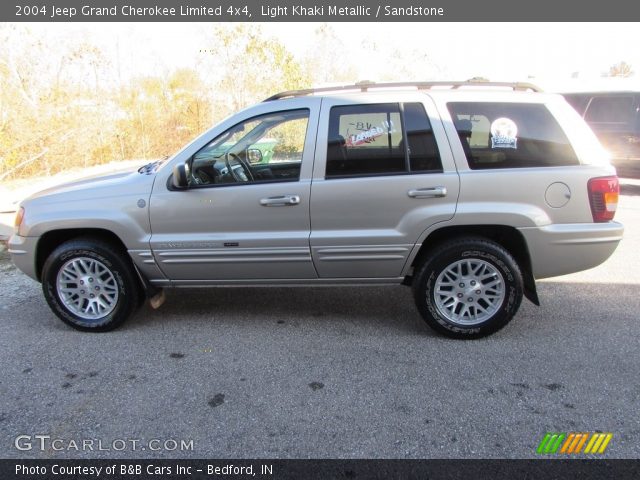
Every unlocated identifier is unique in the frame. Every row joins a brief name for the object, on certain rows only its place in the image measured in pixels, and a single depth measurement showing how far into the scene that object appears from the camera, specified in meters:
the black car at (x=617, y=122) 9.24
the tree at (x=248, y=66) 12.84
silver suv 3.30
